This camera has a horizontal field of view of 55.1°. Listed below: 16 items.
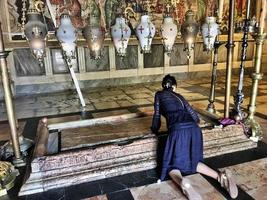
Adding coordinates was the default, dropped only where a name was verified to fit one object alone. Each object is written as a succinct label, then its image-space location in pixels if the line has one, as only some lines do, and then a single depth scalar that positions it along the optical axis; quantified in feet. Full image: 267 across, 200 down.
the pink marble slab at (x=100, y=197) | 7.18
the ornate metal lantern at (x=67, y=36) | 7.41
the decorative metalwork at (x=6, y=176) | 7.55
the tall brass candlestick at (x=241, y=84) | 10.35
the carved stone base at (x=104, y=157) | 7.64
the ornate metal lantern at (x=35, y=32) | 7.25
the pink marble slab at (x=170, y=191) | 7.04
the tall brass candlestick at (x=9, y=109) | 7.85
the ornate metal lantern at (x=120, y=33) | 7.76
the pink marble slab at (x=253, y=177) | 7.18
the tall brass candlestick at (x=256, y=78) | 9.78
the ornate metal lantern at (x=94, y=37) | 7.64
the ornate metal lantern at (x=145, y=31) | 7.83
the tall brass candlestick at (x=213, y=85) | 12.51
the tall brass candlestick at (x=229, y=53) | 9.57
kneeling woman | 7.69
